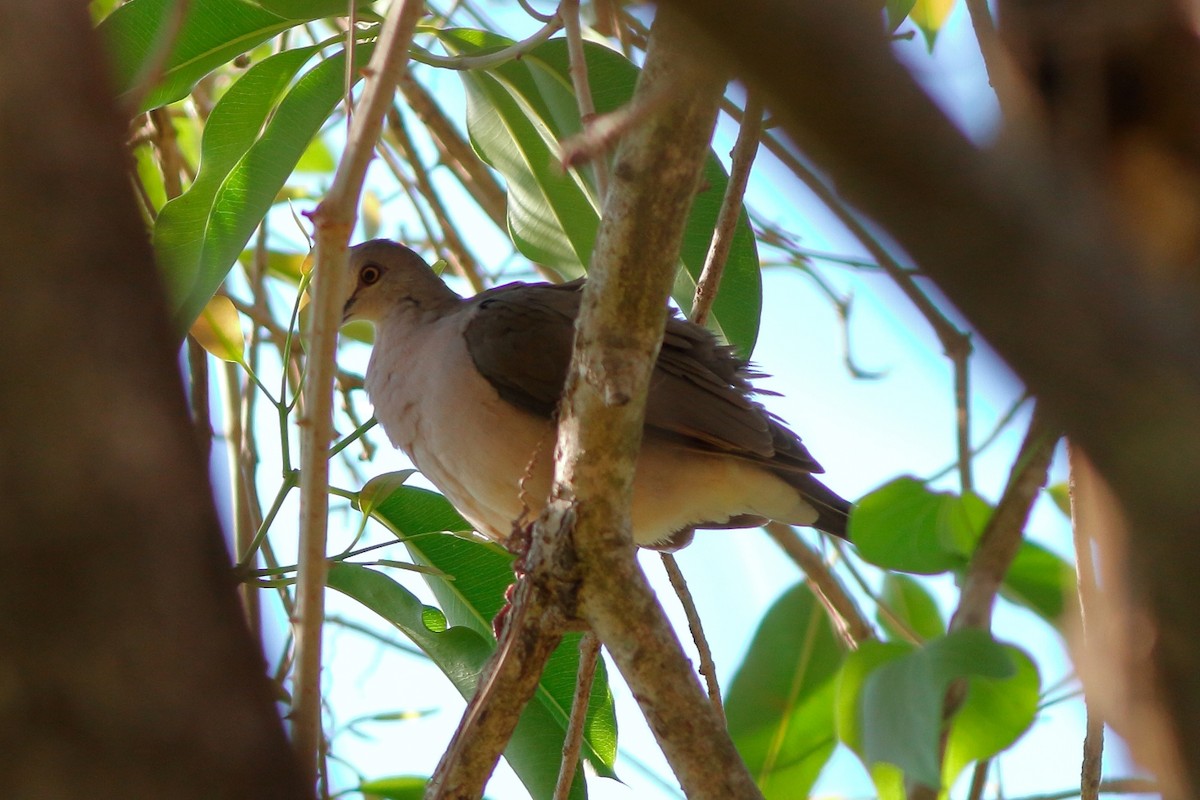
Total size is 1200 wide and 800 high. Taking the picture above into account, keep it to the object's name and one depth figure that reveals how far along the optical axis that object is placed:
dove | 7.36
